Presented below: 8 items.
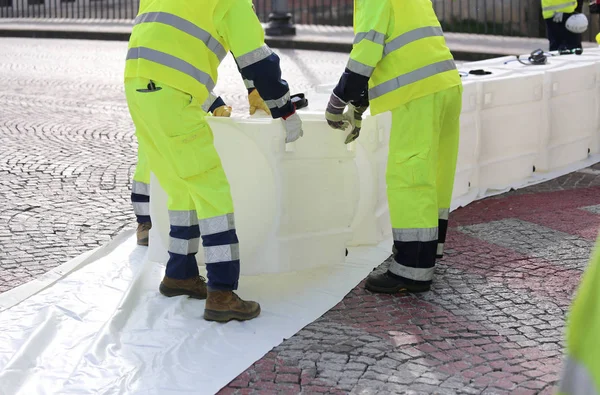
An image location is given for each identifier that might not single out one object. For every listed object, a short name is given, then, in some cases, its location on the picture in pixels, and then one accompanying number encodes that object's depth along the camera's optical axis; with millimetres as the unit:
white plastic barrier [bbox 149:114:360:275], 4641
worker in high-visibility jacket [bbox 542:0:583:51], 11414
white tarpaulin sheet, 3879
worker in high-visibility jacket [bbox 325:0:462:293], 4594
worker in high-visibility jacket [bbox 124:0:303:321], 4266
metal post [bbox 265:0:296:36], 18219
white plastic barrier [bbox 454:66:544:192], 6645
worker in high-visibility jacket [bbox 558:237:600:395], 1537
